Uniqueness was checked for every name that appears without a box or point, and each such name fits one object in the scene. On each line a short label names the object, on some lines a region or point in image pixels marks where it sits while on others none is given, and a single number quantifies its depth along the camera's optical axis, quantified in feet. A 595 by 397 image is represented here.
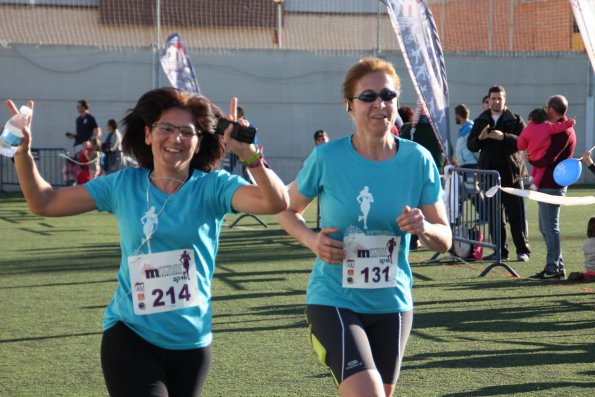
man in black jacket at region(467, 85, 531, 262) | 40.91
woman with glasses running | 13.05
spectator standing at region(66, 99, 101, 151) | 77.66
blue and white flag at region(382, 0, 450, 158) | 39.78
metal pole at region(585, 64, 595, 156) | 91.97
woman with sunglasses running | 14.57
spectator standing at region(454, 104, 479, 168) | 47.01
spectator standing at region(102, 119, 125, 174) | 77.66
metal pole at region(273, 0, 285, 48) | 91.20
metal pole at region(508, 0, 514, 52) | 94.48
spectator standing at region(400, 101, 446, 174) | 44.06
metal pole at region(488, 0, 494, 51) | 94.32
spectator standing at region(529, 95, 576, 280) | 36.55
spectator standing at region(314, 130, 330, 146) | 54.70
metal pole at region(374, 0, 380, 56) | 87.86
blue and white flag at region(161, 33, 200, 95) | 61.21
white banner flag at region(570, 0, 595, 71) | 28.30
